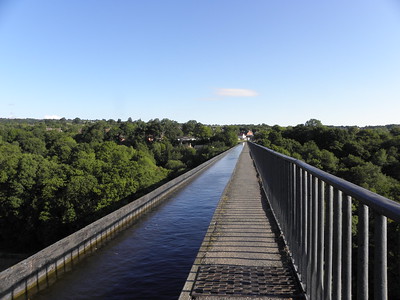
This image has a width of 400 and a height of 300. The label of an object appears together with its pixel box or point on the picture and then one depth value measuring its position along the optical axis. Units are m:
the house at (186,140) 124.03
